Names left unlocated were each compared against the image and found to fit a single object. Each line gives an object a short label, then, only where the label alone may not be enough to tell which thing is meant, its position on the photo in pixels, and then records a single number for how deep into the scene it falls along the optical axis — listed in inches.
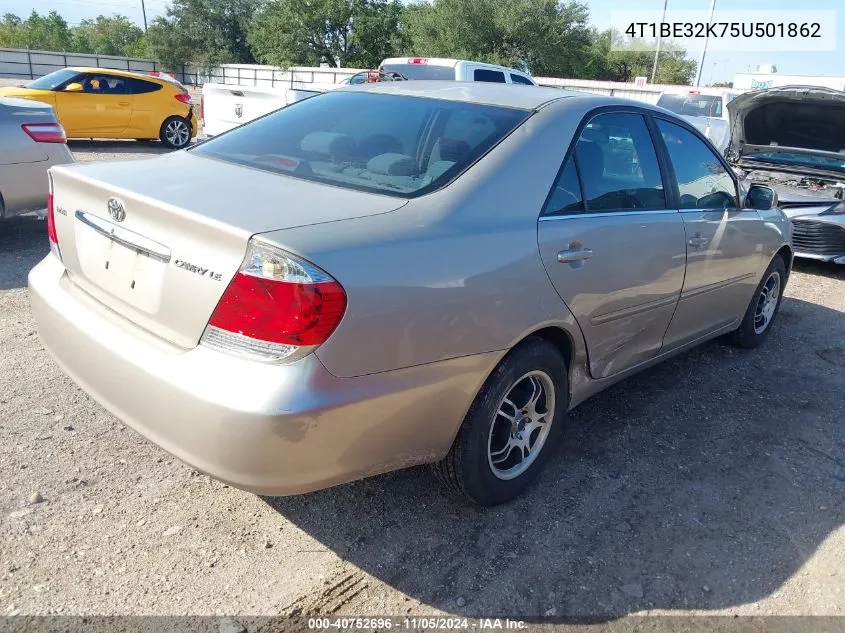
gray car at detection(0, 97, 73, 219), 230.2
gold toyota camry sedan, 80.6
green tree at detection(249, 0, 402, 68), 1875.0
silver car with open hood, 284.0
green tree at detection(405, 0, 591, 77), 1643.7
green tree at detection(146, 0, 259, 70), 2091.5
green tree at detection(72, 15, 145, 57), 2610.7
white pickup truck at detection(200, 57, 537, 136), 387.2
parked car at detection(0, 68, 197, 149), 495.2
